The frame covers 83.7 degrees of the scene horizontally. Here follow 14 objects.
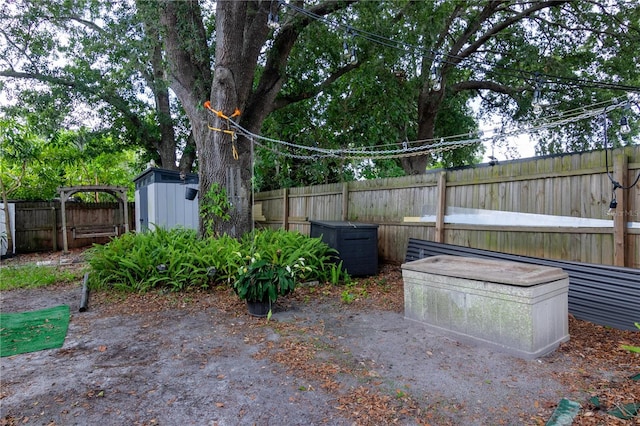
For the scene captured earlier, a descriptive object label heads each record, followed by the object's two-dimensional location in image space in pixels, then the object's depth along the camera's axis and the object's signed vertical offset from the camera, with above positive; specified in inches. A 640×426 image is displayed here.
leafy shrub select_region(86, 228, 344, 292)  196.4 -29.4
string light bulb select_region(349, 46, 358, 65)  283.7 +123.6
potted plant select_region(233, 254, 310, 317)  146.6 -31.8
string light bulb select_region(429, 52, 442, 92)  213.0 +79.4
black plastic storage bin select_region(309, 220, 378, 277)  216.8 -23.4
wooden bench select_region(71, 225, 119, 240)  411.8 -25.0
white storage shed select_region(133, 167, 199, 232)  330.2 +9.5
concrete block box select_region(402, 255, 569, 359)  104.9 -31.6
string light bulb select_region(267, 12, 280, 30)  199.5 +105.6
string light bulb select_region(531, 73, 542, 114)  224.2 +66.0
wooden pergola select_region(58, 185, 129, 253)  383.6 +20.3
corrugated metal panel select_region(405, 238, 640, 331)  125.0 -33.1
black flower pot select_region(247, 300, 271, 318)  150.5 -42.3
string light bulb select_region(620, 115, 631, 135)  139.5 +31.4
